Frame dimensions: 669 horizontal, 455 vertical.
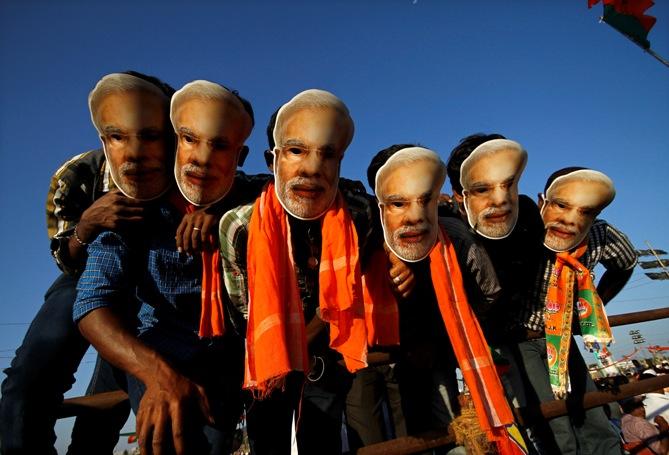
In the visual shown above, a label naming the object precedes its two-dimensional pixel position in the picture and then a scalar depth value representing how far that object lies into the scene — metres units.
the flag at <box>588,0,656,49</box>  8.25
